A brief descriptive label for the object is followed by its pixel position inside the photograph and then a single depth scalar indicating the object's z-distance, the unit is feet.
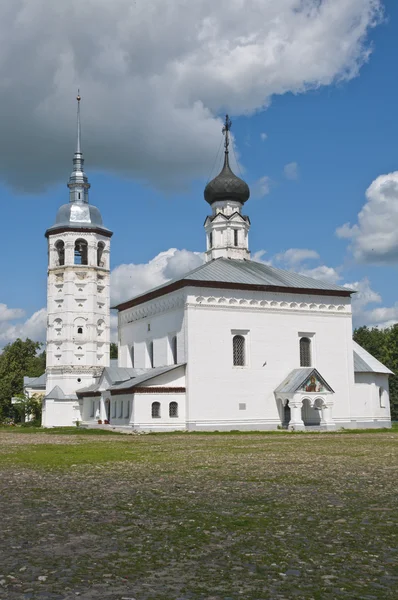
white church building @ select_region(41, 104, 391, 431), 125.59
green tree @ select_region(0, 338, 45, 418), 181.47
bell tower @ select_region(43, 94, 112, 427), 152.97
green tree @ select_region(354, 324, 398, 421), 221.87
